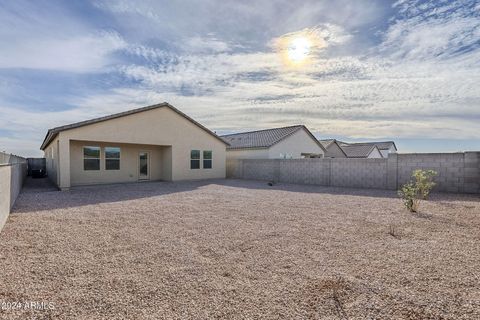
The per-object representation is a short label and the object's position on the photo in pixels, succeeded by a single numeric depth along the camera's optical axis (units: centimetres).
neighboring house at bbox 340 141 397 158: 3824
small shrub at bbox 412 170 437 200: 982
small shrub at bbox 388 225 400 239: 561
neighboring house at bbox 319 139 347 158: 3114
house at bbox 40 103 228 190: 1393
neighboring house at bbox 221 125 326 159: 2266
